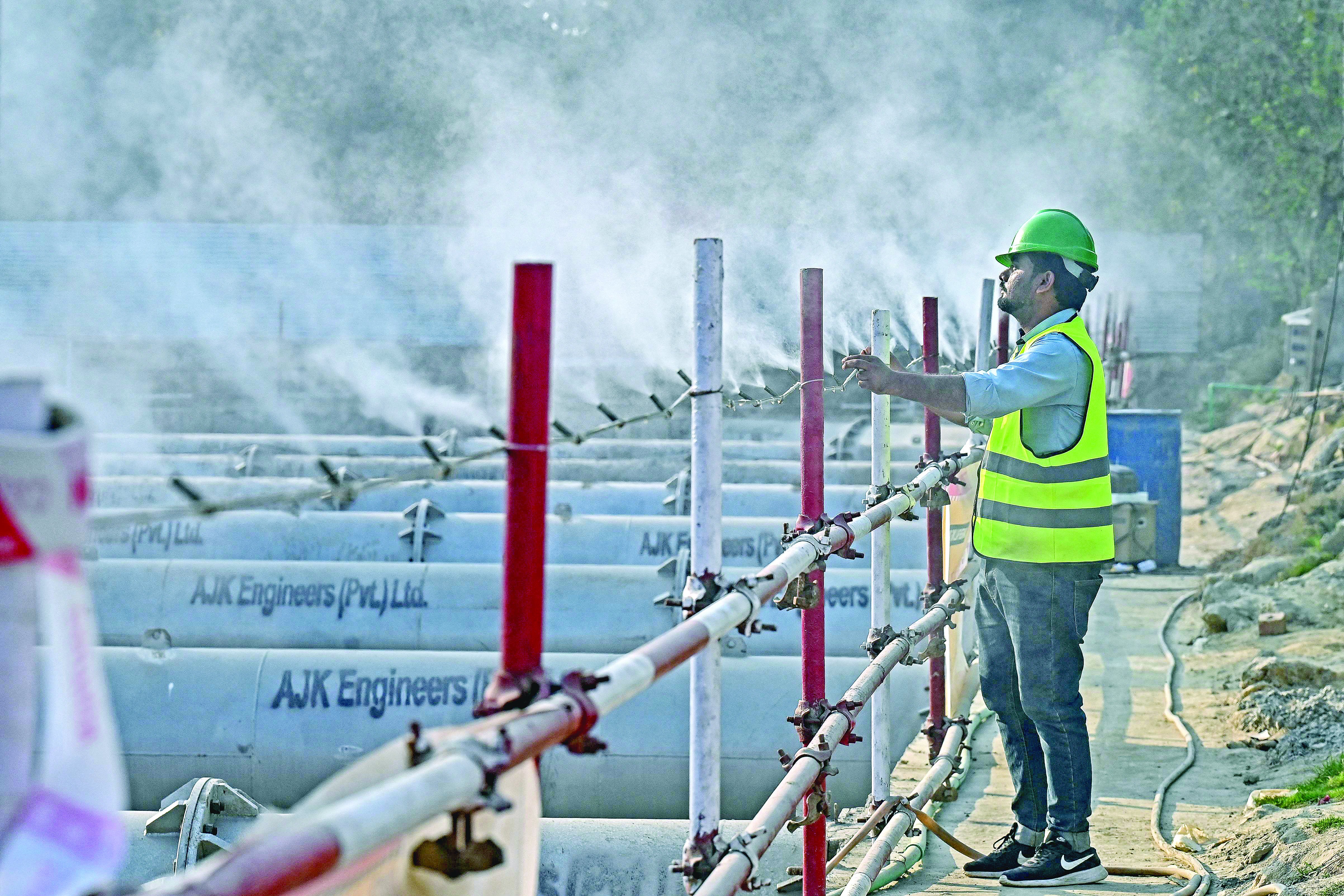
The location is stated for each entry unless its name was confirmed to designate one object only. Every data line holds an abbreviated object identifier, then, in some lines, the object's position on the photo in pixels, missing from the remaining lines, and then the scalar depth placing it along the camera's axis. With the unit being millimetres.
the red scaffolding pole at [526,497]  3574
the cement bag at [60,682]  2051
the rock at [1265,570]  20406
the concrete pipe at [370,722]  11734
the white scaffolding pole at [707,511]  5266
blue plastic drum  25391
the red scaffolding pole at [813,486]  6840
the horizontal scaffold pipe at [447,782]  2348
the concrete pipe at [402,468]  22672
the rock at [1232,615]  17891
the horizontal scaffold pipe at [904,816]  7766
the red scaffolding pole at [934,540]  10023
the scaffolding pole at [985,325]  11758
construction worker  7961
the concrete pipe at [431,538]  16859
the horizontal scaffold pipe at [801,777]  5113
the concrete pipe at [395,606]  14422
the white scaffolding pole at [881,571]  8945
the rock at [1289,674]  13906
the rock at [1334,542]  21422
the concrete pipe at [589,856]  8055
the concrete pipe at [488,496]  19187
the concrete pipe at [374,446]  26000
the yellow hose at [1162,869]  8406
